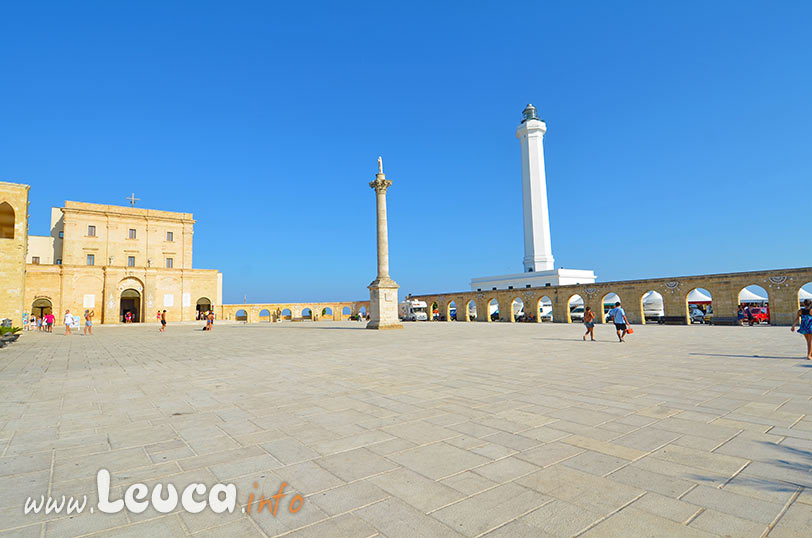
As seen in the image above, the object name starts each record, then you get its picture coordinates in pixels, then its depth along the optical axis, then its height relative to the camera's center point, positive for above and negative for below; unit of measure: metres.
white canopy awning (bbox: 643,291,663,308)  35.94 -0.97
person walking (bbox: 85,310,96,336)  23.37 -0.95
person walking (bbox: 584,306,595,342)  15.60 -1.10
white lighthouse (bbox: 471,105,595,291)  63.09 +12.61
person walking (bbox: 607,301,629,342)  14.80 -1.11
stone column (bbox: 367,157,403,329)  24.08 +0.46
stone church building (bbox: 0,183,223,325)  34.88 +3.28
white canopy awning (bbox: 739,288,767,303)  27.70 -0.67
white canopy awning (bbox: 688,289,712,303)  34.46 -0.84
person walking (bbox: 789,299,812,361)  9.35 -0.82
